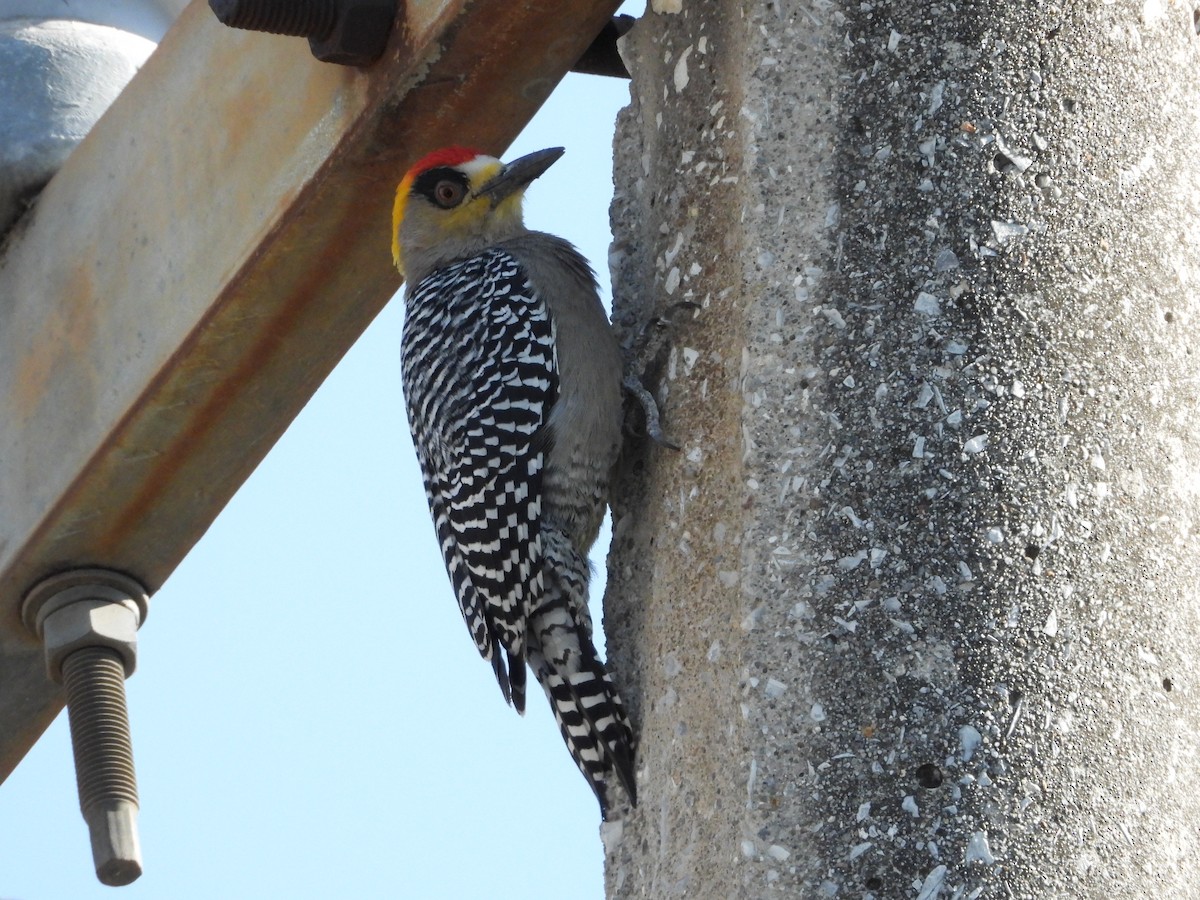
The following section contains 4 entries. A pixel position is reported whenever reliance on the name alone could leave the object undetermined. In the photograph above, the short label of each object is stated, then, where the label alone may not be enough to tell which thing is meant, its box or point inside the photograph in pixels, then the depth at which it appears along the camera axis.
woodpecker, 8.88
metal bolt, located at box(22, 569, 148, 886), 11.02
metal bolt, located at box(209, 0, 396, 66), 9.33
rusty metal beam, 10.10
